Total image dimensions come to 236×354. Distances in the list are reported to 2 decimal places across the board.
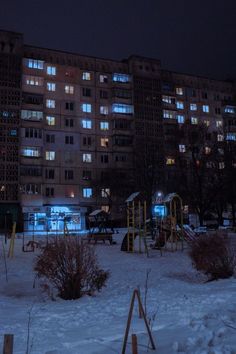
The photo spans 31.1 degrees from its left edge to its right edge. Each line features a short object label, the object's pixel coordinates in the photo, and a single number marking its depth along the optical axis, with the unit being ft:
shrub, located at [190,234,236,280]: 47.55
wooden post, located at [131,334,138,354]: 18.79
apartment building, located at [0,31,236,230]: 214.28
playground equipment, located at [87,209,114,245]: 114.32
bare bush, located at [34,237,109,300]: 37.99
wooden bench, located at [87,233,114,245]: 114.41
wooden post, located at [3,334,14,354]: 16.81
